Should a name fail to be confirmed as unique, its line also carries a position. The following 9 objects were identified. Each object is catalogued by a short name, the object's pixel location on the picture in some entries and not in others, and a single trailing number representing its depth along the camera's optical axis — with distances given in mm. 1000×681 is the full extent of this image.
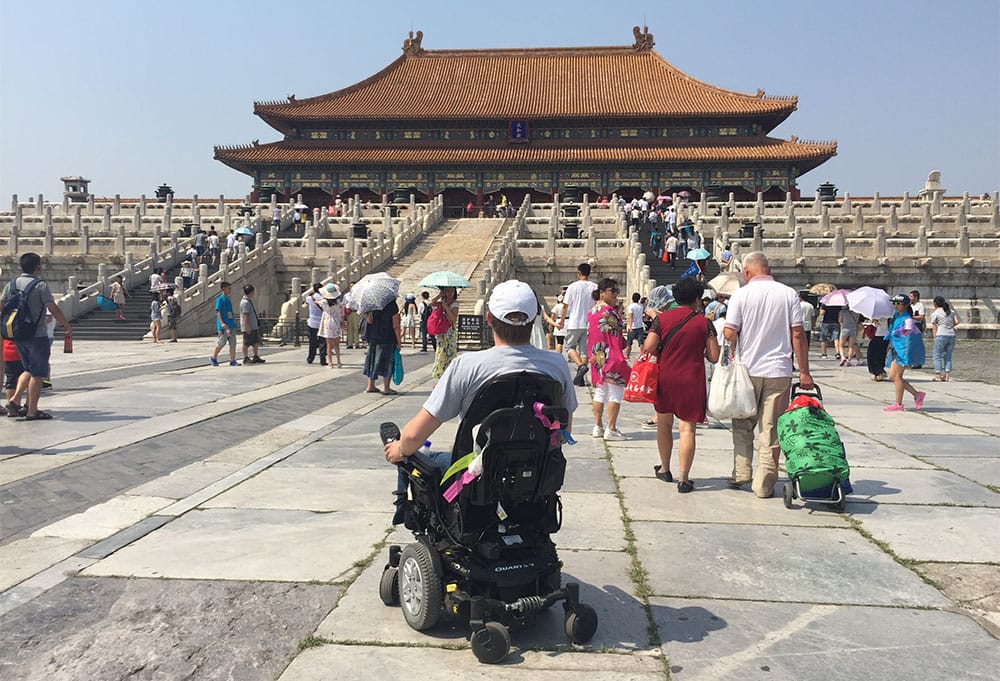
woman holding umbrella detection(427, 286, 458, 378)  10719
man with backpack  7914
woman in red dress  5832
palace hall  46594
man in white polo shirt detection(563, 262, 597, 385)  10312
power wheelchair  3092
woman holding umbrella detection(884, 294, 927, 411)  9992
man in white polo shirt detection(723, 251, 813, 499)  5711
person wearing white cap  3207
